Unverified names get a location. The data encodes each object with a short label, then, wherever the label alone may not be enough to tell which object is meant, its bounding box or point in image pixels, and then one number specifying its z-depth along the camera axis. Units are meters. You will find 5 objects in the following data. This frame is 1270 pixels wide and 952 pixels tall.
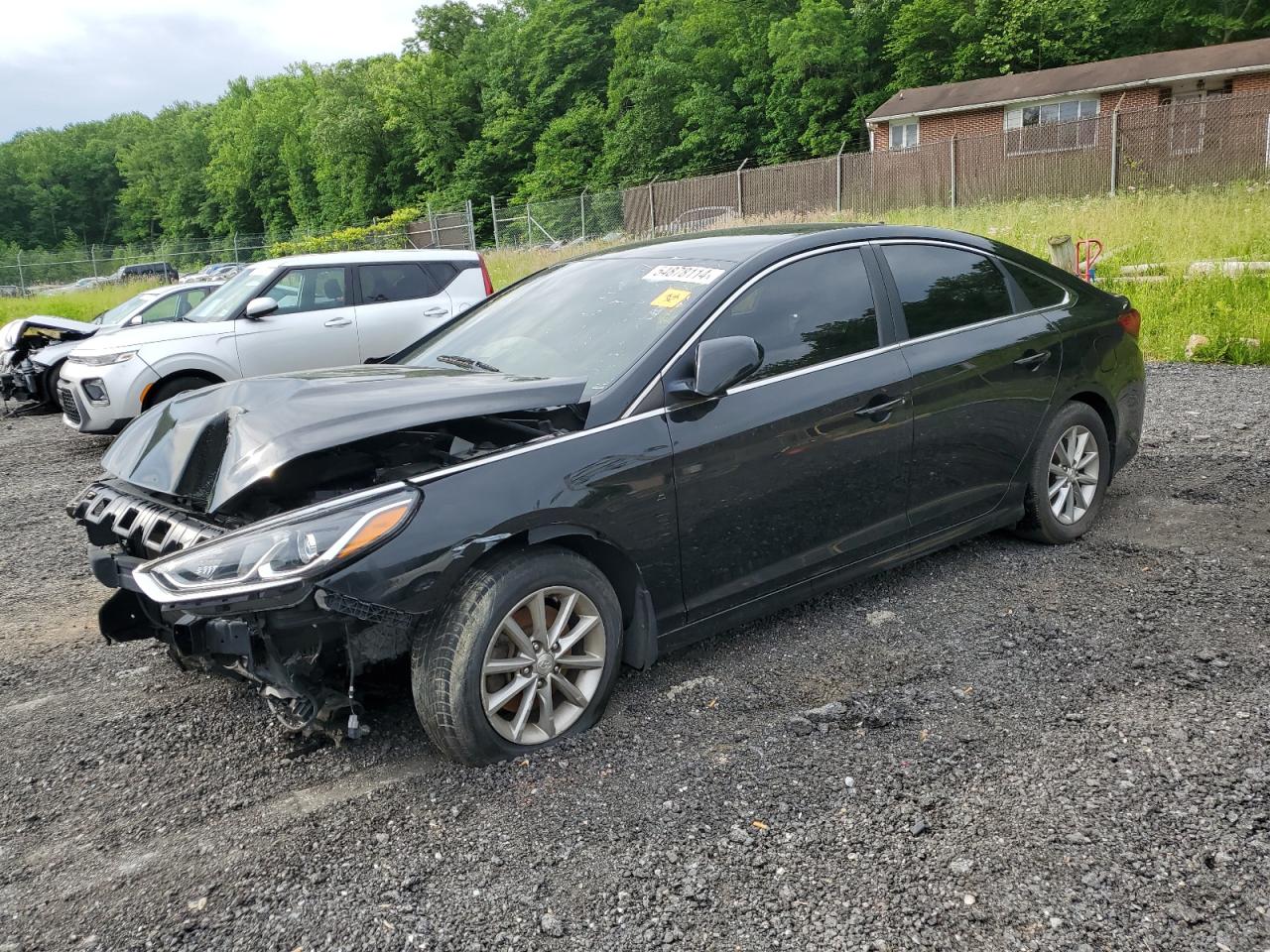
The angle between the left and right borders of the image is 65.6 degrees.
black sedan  2.90
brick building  31.45
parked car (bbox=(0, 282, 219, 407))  11.80
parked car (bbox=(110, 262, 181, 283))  41.25
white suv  9.18
